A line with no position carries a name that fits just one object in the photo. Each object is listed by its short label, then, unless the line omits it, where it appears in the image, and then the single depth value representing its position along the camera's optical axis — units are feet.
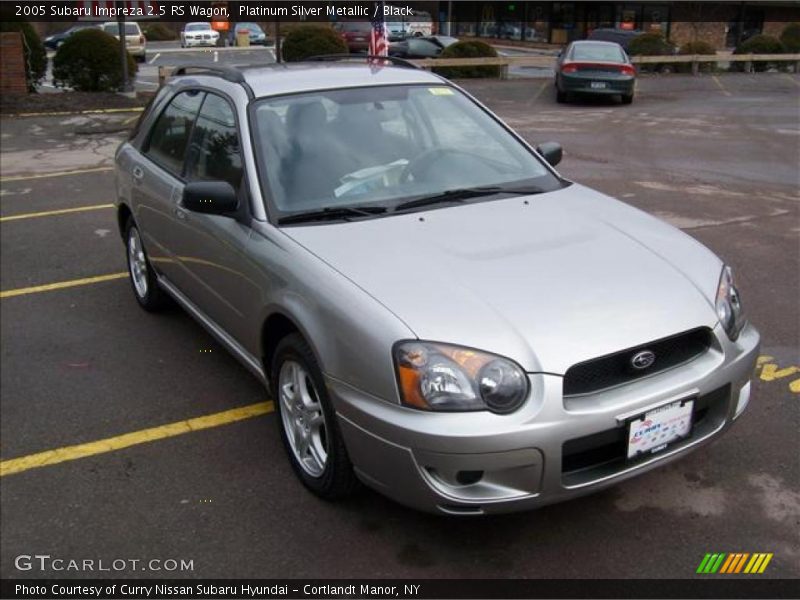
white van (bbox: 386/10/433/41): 112.06
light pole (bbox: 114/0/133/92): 59.26
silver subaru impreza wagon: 8.61
